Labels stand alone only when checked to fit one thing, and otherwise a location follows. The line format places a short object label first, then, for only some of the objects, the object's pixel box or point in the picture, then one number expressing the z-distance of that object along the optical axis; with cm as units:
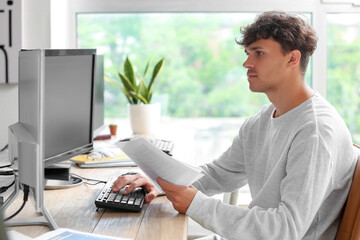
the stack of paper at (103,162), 220
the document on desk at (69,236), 127
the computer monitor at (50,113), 127
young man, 145
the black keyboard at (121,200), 154
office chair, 150
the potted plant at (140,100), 288
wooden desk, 137
